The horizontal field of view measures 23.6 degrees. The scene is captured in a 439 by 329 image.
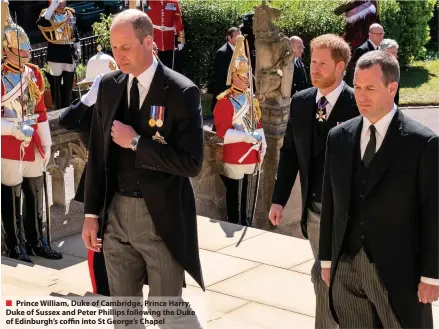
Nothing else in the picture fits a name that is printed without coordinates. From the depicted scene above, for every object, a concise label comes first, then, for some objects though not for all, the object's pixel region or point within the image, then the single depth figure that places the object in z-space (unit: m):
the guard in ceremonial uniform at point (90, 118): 6.81
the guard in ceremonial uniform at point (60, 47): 14.81
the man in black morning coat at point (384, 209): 5.07
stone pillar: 11.38
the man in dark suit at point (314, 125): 6.17
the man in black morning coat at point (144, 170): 5.49
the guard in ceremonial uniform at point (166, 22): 15.21
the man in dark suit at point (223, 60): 13.94
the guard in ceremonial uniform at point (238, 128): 10.08
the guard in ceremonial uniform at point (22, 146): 8.38
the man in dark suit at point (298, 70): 12.75
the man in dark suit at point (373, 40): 13.42
